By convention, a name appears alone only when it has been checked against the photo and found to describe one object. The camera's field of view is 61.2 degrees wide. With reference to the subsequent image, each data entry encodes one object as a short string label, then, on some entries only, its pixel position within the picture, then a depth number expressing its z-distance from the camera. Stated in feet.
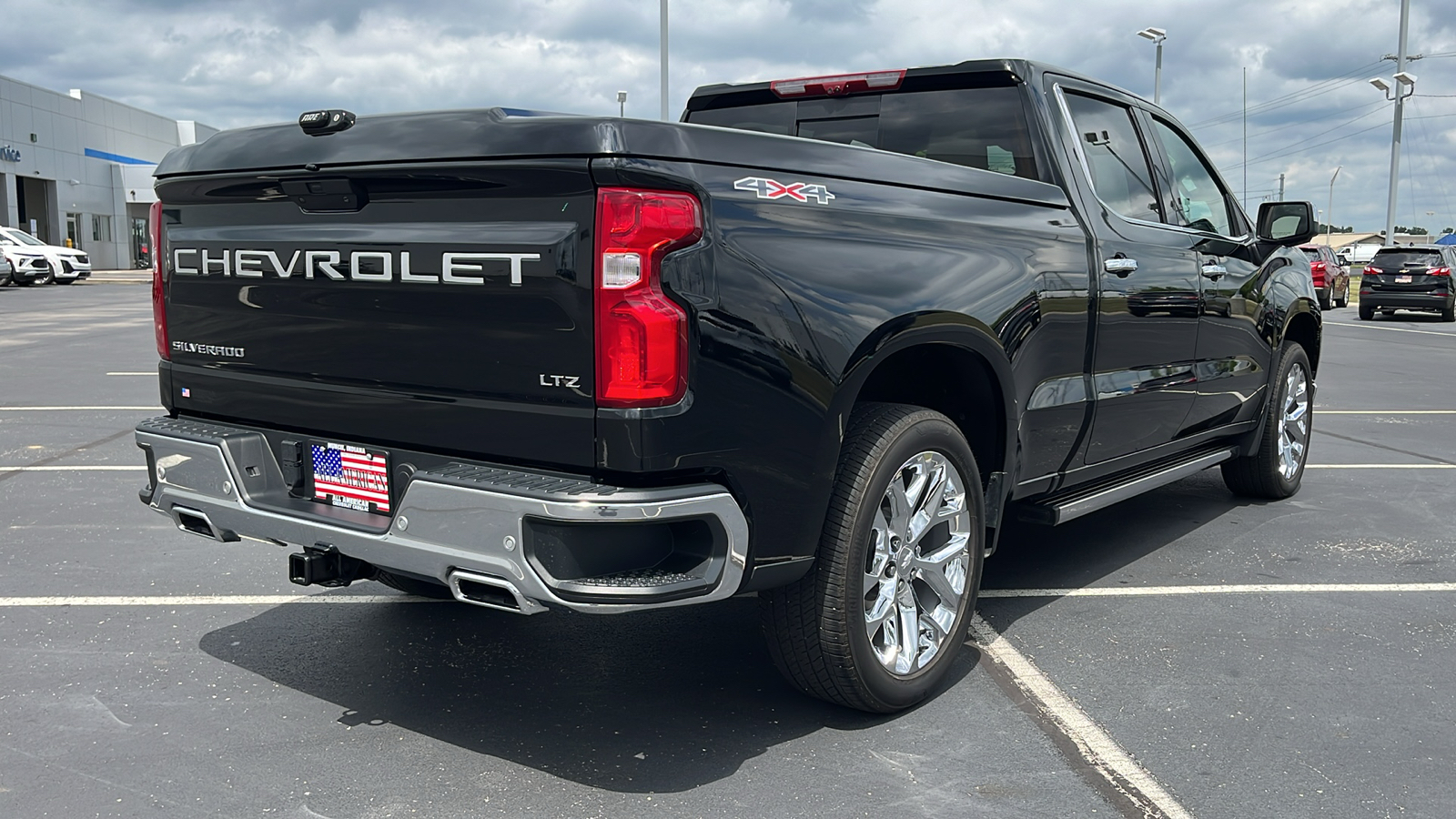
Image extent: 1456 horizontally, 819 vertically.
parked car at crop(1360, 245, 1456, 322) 86.38
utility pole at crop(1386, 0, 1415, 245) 117.29
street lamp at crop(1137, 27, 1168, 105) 136.56
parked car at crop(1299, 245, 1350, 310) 97.60
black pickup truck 9.50
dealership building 174.60
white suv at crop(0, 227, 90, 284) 118.93
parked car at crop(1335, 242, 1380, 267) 218.26
